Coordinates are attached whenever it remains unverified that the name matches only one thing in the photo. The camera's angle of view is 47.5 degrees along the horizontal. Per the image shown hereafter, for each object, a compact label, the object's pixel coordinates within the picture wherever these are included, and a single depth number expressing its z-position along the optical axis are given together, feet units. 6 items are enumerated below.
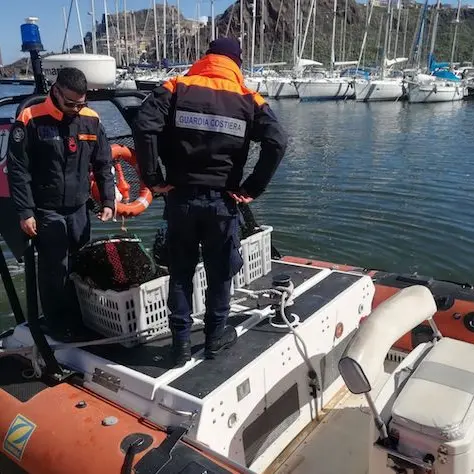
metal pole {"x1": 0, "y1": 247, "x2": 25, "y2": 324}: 10.12
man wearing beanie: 7.62
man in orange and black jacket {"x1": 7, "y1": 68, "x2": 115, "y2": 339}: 8.86
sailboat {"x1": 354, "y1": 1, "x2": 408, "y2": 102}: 117.77
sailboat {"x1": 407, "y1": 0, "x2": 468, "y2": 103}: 112.57
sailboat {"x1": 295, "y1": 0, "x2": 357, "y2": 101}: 124.77
